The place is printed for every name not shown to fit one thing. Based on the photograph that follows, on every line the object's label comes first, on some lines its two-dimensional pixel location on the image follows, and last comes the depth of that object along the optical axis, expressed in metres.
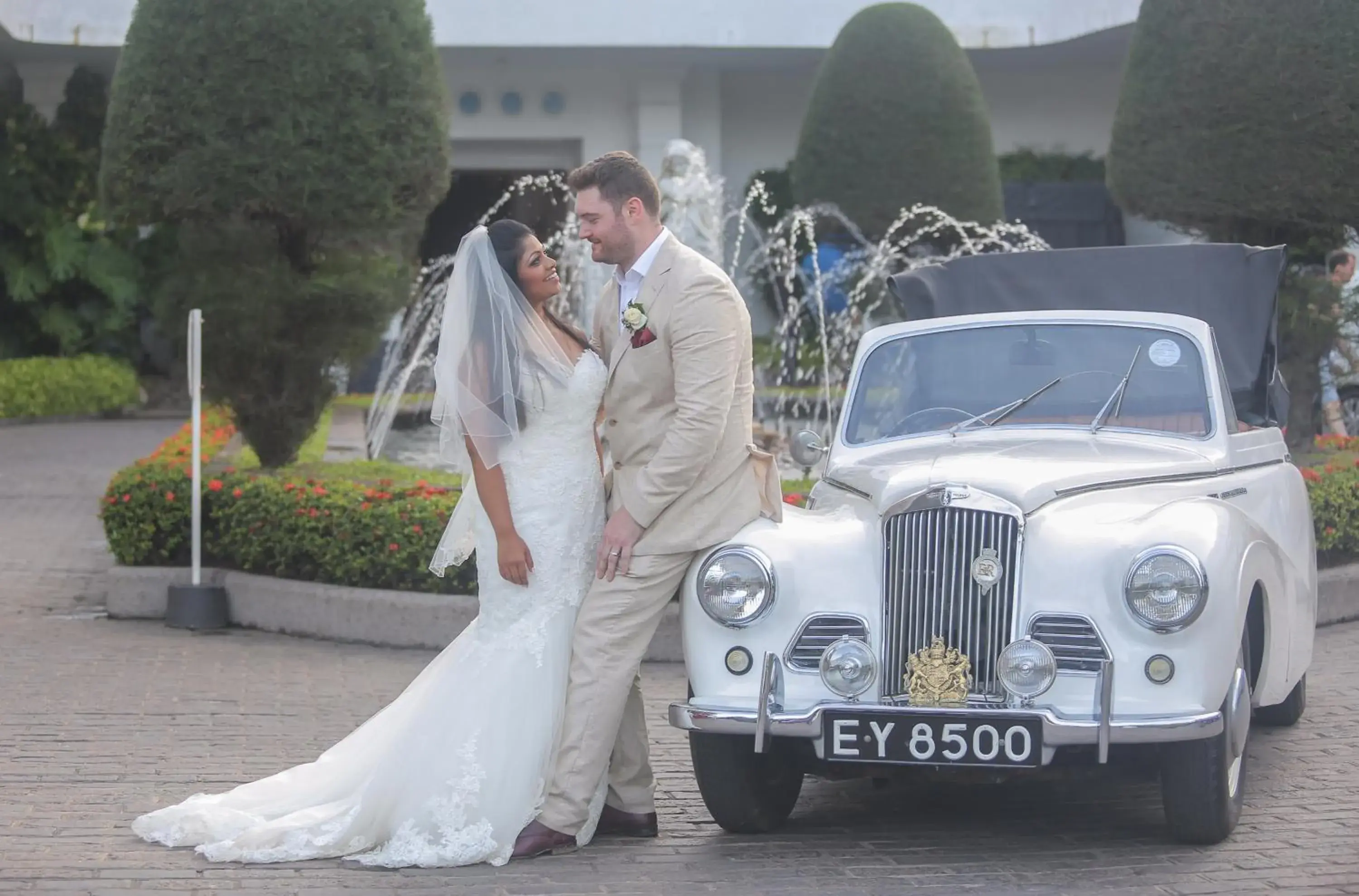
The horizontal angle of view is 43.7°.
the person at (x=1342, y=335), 10.70
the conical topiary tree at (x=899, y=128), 18.50
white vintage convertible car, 4.77
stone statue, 17.52
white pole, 9.06
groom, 5.13
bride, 5.14
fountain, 16.97
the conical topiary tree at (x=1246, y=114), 10.07
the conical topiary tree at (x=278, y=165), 9.66
